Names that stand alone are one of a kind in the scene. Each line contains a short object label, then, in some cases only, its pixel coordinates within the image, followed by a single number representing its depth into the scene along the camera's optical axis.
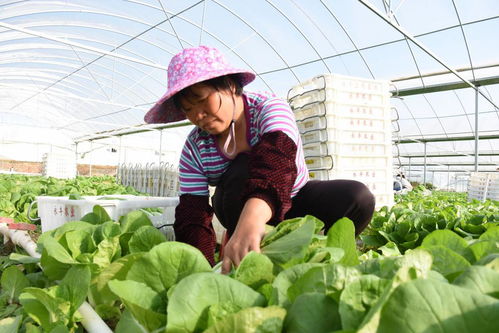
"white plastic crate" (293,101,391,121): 3.81
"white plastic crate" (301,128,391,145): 3.80
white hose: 0.97
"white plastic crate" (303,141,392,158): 3.78
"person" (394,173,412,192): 11.44
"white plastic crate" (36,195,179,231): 2.03
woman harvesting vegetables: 1.34
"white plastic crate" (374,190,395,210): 4.06
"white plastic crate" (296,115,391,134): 3.80
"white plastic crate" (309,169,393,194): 3.76
